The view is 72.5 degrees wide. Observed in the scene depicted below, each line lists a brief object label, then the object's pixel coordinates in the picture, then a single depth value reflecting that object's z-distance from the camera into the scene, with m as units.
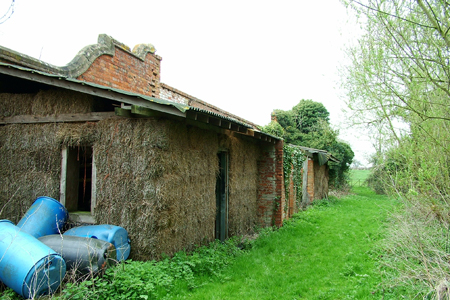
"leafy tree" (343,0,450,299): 4.41
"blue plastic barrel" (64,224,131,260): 4.89
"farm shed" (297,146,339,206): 14.78
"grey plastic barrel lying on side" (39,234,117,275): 4.34
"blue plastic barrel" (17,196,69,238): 5.09
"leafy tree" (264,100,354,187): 22.83
